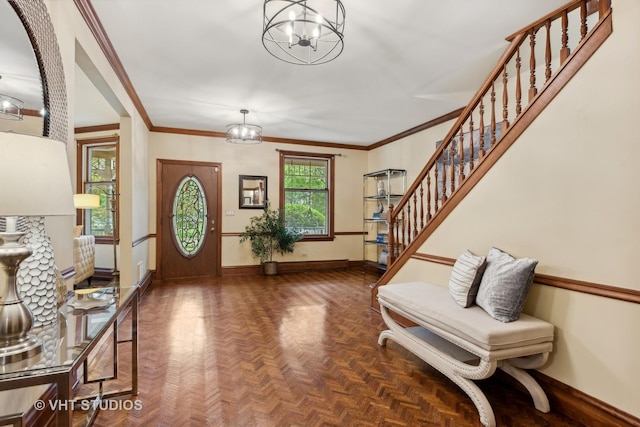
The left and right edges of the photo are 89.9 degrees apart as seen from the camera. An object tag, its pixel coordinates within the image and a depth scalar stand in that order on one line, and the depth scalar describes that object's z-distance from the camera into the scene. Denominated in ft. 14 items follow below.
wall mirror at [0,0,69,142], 4.74
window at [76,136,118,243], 18.99
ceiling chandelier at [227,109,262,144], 15.52
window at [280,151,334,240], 21.68
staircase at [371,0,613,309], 6.61
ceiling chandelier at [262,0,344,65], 7.27
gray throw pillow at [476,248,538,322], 6.60
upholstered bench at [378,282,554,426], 6.10
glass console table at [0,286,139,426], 3.40
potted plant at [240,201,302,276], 20.07
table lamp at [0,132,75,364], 3.43
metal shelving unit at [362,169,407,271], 19.79
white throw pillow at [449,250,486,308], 7.52
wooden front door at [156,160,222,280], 18.66
